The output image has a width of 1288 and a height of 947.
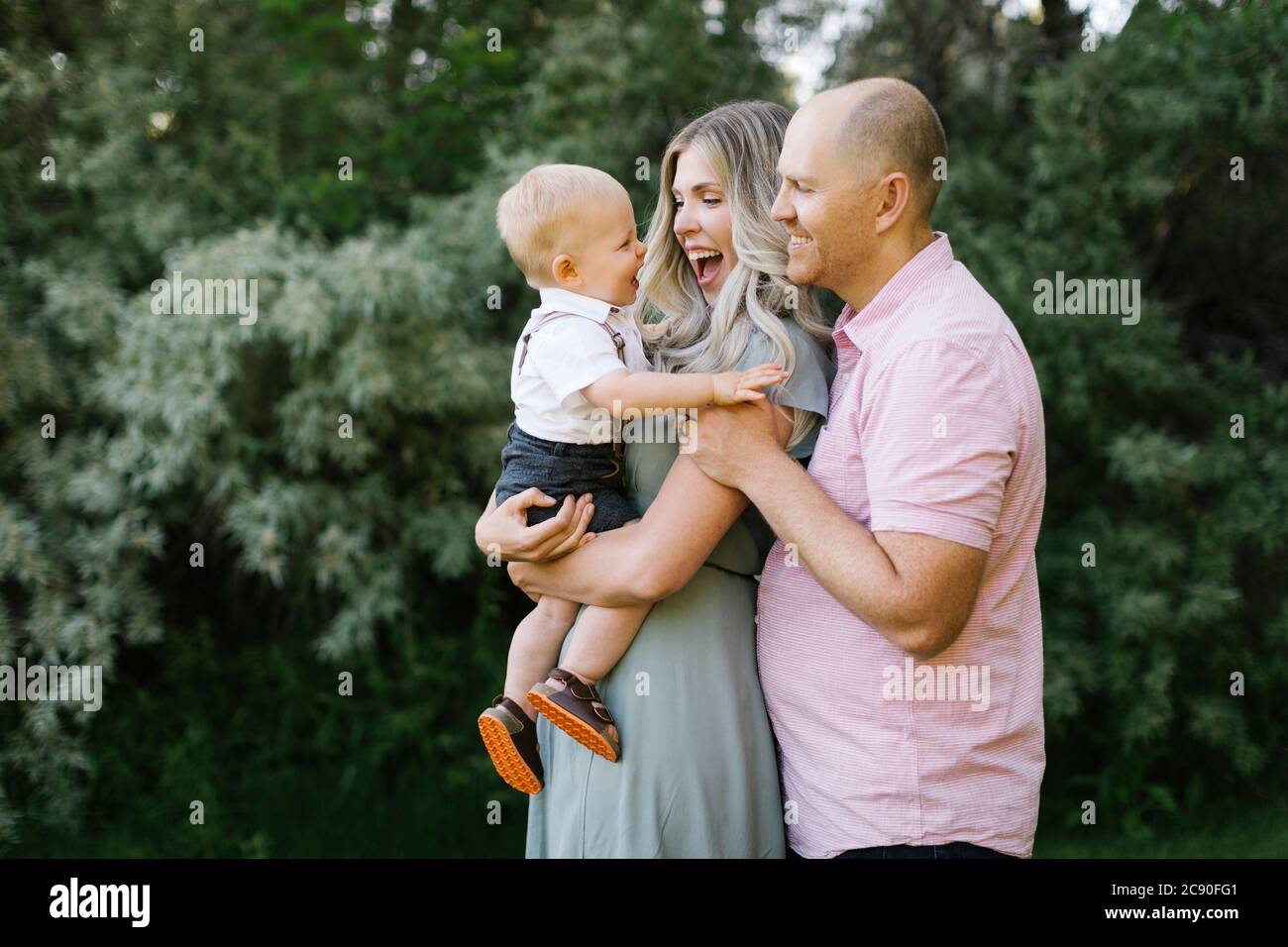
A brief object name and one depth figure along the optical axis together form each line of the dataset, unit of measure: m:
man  1.78
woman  2.03
